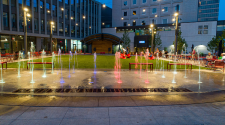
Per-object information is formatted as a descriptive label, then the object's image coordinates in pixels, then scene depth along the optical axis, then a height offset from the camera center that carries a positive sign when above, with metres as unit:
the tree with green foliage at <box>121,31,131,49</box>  53.64 +5.91
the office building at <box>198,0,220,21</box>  101.94 +31.85
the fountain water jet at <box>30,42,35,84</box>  8.99 -1.39
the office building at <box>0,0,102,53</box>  31.14 +9.04
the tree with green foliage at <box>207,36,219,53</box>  36.77 +3.06
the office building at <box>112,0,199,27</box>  50.72 +16.45
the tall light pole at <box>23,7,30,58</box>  24.85 +2.79
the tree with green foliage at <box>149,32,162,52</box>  47.80 +5.19
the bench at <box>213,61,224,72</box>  13.49 -0.57
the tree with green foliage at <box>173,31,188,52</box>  37.00 +3.14
